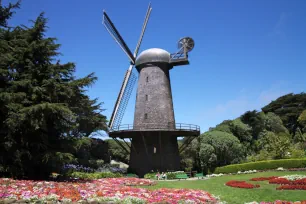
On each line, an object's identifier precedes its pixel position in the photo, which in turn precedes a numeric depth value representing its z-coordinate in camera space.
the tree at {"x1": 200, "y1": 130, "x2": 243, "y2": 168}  35.09
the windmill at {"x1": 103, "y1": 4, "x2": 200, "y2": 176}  28.47
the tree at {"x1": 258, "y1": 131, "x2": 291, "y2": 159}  29.31
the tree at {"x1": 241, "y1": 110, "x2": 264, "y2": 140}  50.19
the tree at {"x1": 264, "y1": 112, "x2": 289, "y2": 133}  52.72
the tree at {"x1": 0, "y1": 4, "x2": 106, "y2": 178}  14.64
